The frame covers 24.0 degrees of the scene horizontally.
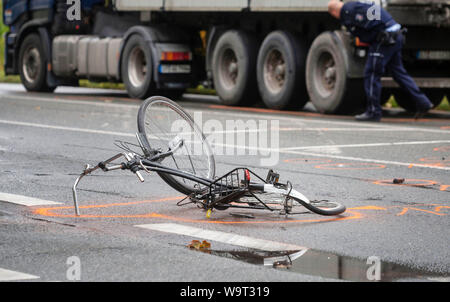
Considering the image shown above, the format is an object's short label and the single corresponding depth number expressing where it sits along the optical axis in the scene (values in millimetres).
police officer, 15680
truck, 16719
